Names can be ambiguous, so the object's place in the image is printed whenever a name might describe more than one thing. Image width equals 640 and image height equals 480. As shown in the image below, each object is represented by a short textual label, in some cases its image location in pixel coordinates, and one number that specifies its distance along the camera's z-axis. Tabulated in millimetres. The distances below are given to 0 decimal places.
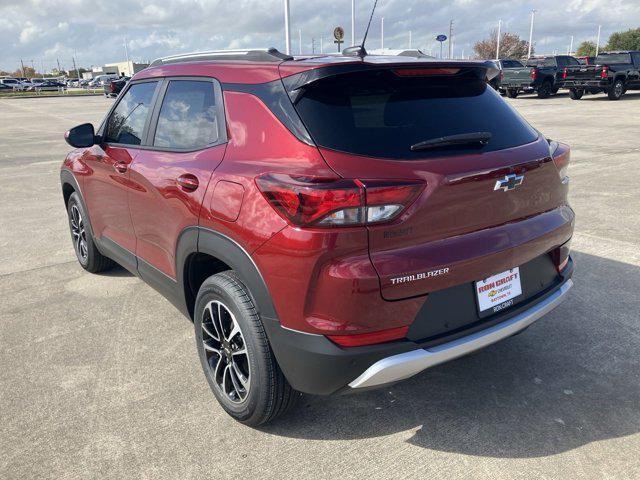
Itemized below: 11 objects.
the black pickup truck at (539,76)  24594
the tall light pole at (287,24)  23891
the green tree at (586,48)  86000
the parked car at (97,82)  61469
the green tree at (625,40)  73750
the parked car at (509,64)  25811
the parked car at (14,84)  63094
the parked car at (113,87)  35472
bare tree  79688
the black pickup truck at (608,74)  22531
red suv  2137
